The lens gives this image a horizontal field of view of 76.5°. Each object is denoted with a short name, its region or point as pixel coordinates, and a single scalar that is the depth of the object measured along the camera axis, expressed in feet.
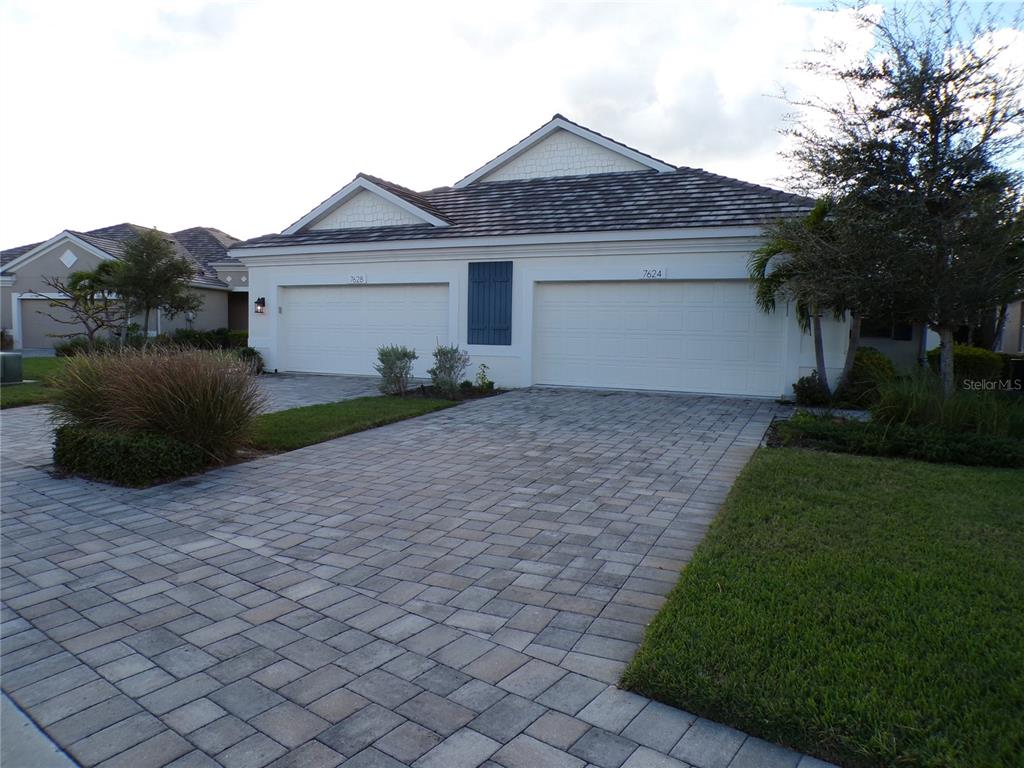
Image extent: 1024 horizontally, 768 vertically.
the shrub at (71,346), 54.22
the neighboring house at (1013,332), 68.95
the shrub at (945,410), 24.81
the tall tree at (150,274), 58.23
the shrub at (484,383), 44.11
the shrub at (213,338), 67.72
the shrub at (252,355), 53.16
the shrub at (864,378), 34.96
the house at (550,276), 40.47
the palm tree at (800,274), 28.76
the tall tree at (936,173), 24.29
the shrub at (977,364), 44.55
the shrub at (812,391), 37.04
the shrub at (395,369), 40.60
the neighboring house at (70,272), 80.43
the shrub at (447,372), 40.98
